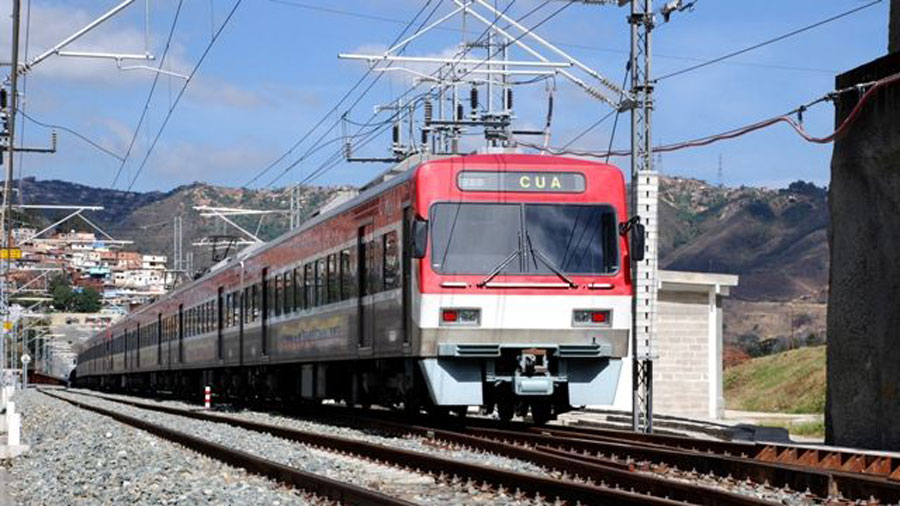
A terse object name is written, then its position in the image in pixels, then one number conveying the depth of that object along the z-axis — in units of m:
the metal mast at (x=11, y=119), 30.39
